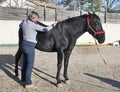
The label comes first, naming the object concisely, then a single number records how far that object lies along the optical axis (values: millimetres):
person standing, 3120
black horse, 3354
